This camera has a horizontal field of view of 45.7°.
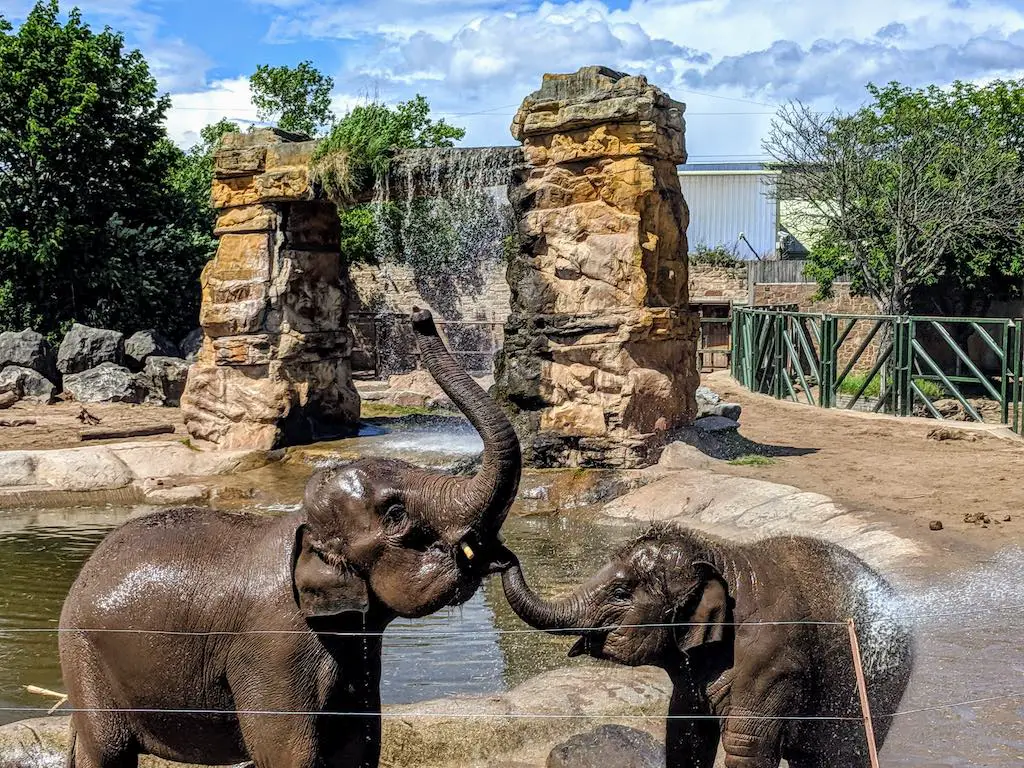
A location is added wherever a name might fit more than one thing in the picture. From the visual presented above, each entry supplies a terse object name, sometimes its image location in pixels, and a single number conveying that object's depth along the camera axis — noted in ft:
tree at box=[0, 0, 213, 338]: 75.00
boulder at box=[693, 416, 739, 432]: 46.76
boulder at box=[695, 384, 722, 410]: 57.12
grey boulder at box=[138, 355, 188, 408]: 66.59
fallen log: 53.98
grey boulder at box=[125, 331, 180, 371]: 72.74
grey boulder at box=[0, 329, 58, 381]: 69.46
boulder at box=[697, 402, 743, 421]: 53.49
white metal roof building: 131.03
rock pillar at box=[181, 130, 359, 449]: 49.90
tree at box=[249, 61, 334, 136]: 104.99
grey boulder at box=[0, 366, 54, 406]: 66.80
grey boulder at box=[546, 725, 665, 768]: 17.15
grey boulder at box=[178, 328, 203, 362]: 77.25
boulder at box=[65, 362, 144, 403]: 67.41
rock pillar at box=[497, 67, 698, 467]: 41.22
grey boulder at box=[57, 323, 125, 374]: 70.59
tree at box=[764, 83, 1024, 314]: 87.76
